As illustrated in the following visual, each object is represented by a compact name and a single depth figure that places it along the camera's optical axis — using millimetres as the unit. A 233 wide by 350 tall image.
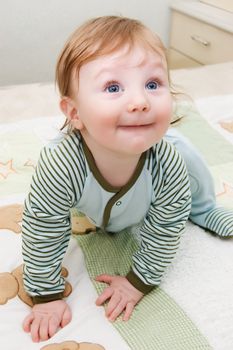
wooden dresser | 2295
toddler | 716
